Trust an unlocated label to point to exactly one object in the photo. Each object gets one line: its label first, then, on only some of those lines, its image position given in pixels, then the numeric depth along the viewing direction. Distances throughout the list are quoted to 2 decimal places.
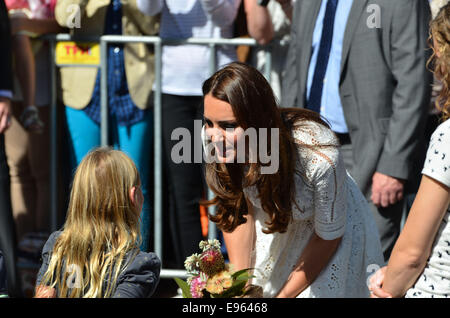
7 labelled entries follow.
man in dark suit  7.96
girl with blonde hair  5.37
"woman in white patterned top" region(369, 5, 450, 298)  4.93
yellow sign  9.54
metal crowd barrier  9.28
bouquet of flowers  5.18
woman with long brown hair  5.60
